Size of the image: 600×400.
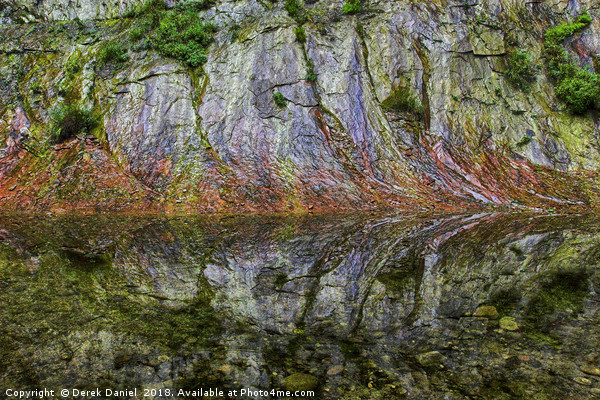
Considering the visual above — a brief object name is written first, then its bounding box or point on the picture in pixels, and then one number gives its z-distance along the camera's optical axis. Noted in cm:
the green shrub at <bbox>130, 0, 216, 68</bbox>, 2056
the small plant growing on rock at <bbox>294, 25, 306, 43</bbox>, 2070
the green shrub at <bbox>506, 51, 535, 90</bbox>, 2175
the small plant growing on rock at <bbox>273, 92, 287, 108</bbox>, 1891
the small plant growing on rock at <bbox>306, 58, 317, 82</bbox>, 1964
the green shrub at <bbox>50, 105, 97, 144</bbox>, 1816
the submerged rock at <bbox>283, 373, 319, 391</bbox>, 344
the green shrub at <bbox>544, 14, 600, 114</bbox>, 2055
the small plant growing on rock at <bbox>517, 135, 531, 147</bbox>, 1989
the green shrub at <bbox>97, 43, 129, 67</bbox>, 2100
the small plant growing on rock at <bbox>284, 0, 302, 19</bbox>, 2170
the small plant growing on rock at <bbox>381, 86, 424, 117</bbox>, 2011
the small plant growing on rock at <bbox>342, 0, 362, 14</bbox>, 2216
